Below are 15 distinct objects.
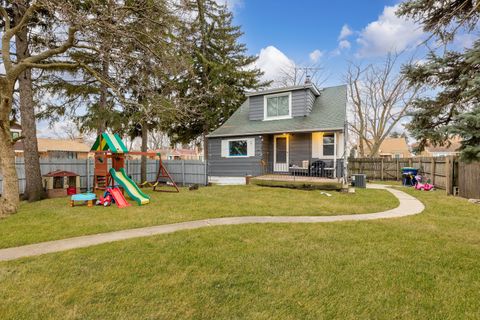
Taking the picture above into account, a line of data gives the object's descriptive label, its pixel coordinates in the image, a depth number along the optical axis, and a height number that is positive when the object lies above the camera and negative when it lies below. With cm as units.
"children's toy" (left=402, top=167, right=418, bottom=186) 1580 -104
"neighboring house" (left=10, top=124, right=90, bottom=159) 2865 +123
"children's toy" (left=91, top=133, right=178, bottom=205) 940 -31
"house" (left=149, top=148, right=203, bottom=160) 5029 +106
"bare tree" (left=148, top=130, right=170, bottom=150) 4531 +319
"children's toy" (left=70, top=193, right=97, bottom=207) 807 -128
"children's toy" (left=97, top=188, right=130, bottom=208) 839 -138
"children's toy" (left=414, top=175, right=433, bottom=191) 1329 -149
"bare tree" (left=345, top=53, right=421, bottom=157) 2591 +663
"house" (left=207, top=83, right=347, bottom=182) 1346 +130
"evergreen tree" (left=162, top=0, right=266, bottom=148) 1909 +660
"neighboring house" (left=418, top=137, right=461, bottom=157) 5286 +137
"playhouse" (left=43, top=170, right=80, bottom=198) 1062 -111
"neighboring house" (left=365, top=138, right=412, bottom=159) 4241 +175
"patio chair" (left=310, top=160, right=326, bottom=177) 1345 -52
